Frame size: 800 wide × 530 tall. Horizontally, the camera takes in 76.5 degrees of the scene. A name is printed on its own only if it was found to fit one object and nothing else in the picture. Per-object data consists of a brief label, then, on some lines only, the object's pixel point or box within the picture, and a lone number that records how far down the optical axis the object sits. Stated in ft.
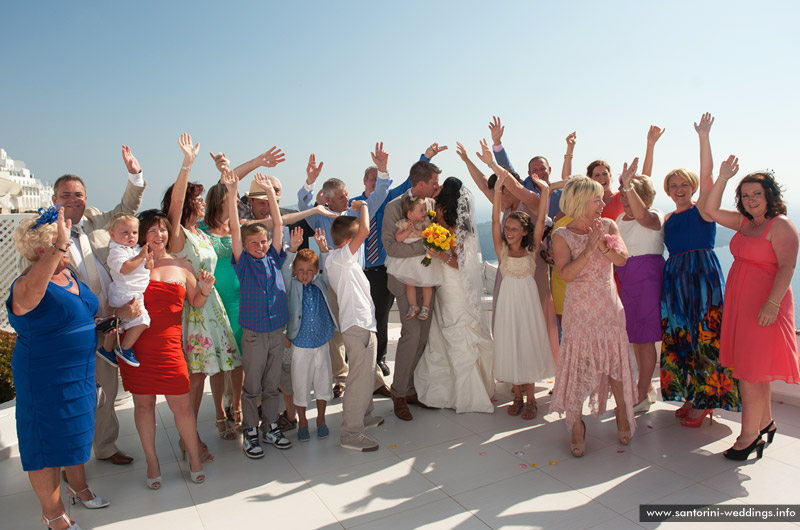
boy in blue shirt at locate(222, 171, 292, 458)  11.82
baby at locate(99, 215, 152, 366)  10.10
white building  150.20
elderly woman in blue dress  8.50
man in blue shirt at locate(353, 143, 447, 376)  16.56
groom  14.29
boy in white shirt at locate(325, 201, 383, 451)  12.36
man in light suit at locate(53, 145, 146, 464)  10.59
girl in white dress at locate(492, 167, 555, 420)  13.89
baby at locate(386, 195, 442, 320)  13.83
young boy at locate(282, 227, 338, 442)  12.55
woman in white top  13.52
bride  14.37
